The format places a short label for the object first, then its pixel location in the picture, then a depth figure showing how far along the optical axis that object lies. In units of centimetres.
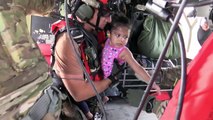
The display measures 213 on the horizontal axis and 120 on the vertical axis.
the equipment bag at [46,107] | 104
